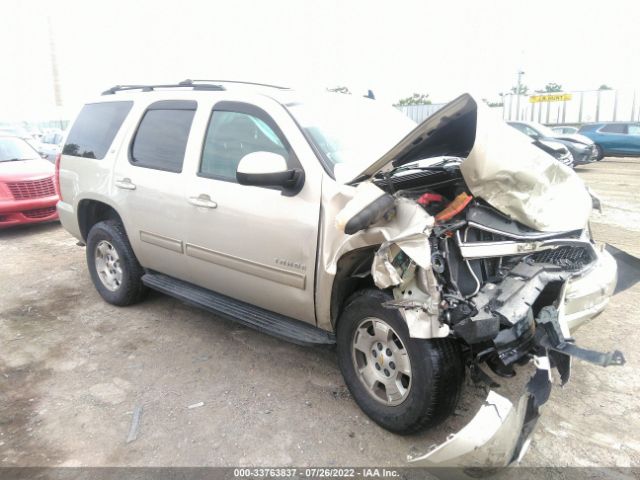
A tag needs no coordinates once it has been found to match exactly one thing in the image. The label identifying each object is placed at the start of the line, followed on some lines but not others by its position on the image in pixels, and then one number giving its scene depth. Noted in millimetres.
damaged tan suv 2287
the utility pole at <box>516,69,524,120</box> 28719
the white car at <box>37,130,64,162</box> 13651
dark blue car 16703
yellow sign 26859
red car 7832
